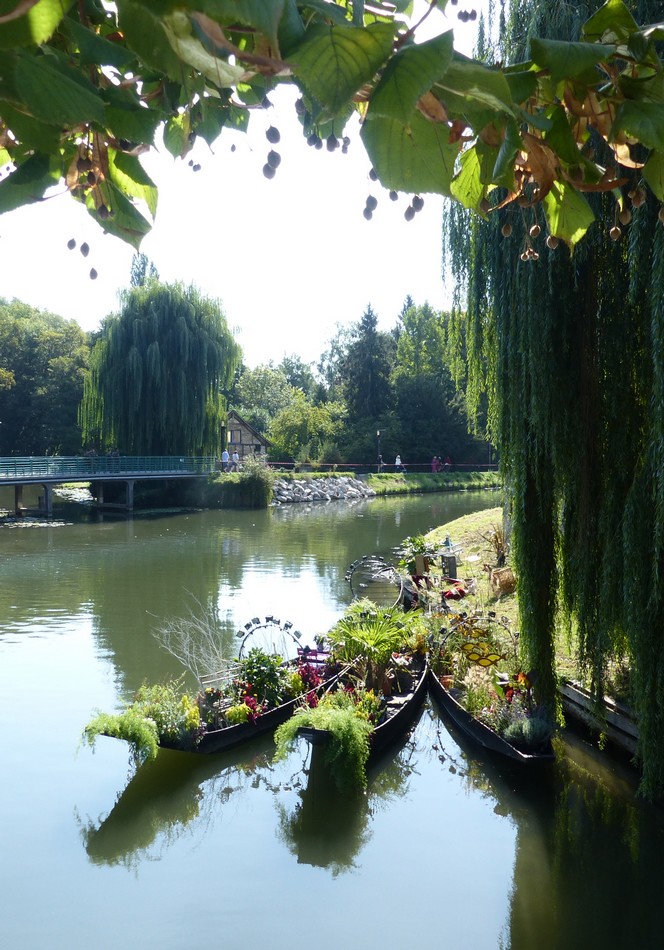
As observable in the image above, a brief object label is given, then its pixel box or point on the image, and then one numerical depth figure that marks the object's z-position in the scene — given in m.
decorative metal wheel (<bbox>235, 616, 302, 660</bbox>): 8.73
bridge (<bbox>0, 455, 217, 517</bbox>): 27.73
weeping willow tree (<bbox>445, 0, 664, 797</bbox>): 5.28
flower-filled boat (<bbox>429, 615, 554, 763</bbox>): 6.87
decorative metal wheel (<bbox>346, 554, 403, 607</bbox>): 14.83
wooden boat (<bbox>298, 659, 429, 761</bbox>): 6.73
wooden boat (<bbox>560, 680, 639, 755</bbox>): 6.64
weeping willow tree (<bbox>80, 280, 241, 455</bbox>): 30.56
